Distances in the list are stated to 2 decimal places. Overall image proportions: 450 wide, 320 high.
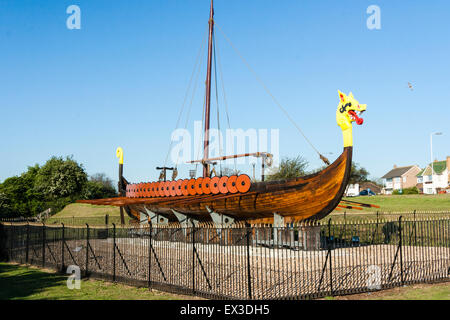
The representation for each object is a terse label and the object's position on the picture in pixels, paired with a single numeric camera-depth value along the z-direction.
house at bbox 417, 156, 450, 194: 68.44
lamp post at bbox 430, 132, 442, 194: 51.59
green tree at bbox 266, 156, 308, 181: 42.81
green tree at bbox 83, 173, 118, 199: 58.40
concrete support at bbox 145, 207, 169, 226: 26.86
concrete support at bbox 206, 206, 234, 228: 21.15
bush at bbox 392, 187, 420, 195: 54.12
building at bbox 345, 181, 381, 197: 89.91
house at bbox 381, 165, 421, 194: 80.38
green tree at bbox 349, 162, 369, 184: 59.98
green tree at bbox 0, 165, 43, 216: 44.84
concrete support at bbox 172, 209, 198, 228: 24.04
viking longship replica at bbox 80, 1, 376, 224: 16.55
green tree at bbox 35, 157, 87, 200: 56.44
